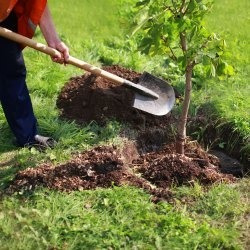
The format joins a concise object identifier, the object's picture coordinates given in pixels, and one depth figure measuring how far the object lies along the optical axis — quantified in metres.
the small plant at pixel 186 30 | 3.44
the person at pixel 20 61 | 3.85
